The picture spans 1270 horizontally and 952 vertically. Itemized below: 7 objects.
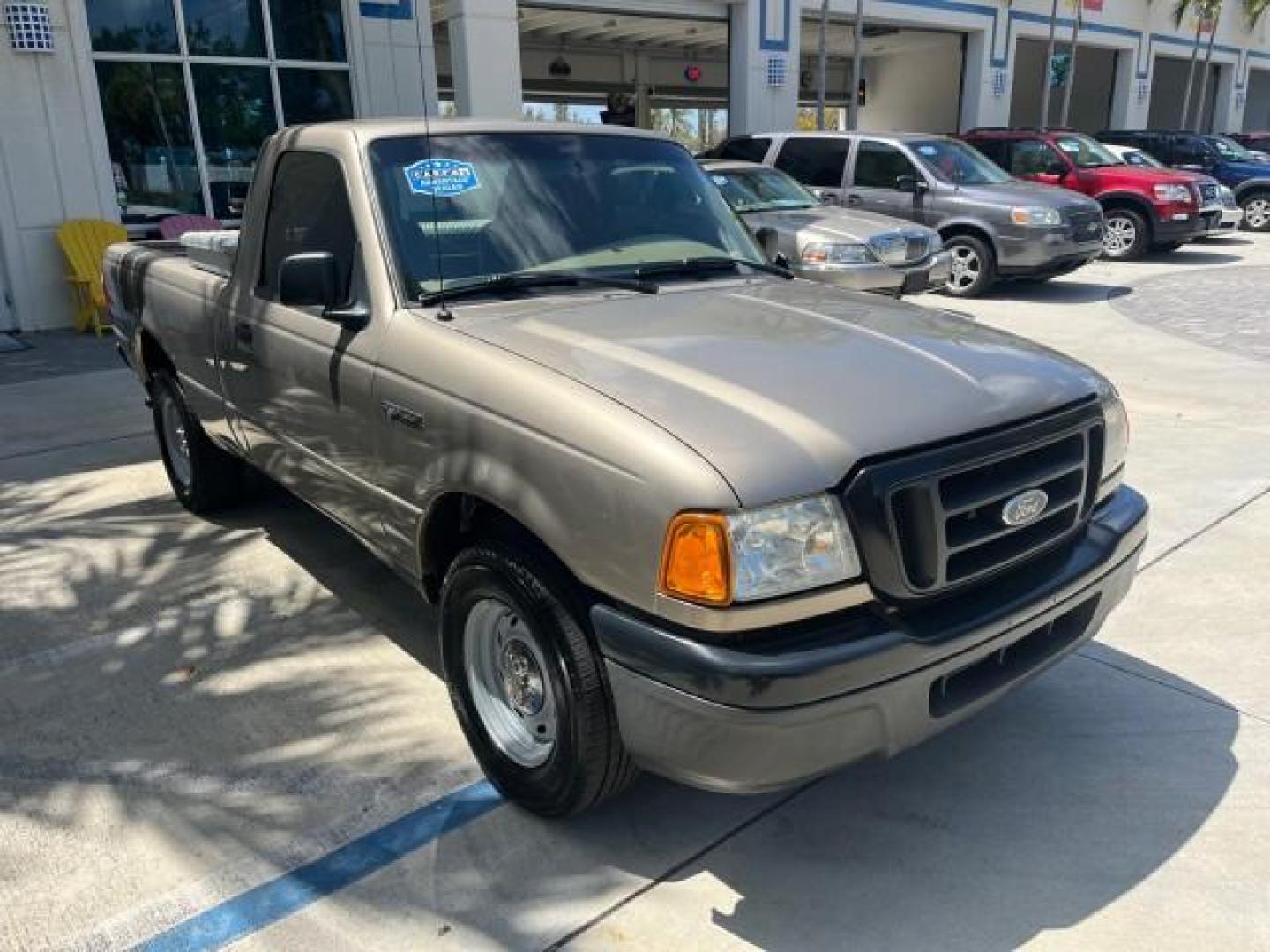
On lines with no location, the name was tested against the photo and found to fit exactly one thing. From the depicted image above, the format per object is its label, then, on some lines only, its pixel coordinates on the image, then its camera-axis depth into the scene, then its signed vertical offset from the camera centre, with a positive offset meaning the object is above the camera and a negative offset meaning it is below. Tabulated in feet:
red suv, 48.52 -3.41
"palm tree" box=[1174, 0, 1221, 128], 90.43 +8.03
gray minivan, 38.83 -3.22
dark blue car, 62.59 -3.36
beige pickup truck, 7.50 -2.70
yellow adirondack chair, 35.47 -4.37
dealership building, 35.12 +1.58
